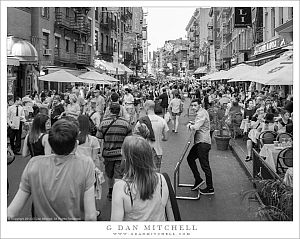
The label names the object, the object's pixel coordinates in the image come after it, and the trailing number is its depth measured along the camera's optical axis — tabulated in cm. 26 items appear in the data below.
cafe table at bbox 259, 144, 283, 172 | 702
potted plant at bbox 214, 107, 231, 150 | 1184
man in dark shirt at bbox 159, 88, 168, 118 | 1923
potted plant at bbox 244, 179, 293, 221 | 368
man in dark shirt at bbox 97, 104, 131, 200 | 616
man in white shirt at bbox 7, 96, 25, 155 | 1038
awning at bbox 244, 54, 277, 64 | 1986
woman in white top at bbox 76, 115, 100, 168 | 522
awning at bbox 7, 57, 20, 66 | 1076
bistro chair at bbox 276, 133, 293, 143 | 764
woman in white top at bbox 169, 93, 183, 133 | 1593
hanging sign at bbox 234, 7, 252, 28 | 2142
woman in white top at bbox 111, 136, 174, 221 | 280
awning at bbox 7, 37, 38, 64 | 1788
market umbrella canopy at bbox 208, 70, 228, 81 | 1875
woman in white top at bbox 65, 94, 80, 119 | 1023
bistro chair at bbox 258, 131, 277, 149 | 858
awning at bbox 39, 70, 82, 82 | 1580
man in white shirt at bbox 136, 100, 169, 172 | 625
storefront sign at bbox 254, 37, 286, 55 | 1768
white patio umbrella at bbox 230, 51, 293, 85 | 693
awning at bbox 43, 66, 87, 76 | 2330
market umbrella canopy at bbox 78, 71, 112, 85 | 1825
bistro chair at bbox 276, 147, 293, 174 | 635
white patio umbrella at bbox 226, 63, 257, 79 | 1656
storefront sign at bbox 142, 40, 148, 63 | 10372
